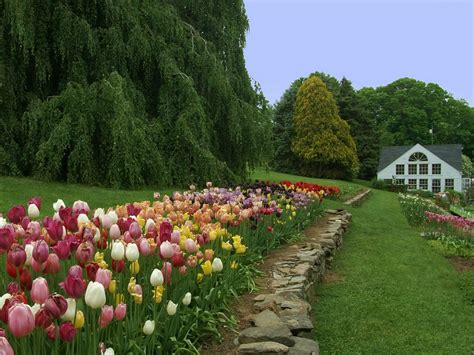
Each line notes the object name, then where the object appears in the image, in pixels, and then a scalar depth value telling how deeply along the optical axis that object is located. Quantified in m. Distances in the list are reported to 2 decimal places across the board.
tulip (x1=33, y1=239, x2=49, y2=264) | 2.10
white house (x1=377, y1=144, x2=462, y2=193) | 42.78
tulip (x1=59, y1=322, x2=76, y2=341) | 1.70
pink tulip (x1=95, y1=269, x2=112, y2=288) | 2.00
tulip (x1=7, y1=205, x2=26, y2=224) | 2.90
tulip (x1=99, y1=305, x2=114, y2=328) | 1.89
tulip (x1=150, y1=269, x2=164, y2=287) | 2.29
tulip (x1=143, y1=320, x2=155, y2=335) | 2.17
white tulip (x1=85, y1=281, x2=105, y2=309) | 1.83
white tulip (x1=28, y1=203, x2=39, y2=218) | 3.08
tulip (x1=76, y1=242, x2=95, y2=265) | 2.26
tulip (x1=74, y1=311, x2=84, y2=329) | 1.90
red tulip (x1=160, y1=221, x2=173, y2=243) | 2.65
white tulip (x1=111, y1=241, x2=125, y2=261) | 2.38
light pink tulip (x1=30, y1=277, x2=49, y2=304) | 1.74
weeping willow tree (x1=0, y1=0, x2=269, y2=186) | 9.00
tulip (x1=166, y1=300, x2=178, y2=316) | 2.38
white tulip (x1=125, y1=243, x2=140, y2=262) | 2.41
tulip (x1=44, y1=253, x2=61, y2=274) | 2.17
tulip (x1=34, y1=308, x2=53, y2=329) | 1.71
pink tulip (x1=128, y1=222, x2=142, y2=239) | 2.69
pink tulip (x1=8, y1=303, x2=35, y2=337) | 1.50
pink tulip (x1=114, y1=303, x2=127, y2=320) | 1.97
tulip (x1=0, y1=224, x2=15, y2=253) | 2.26
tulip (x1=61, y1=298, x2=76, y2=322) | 1.82
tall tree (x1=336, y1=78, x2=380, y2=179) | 43.88
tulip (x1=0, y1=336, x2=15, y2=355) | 1.36
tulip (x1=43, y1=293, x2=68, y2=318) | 1.68
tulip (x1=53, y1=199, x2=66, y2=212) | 3.23
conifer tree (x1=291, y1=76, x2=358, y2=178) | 37.31
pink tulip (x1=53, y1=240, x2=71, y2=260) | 2.27
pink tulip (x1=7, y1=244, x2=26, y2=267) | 2.12
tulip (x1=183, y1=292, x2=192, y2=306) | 2.63
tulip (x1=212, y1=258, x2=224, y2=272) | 3.07
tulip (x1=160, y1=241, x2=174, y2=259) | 2.56
